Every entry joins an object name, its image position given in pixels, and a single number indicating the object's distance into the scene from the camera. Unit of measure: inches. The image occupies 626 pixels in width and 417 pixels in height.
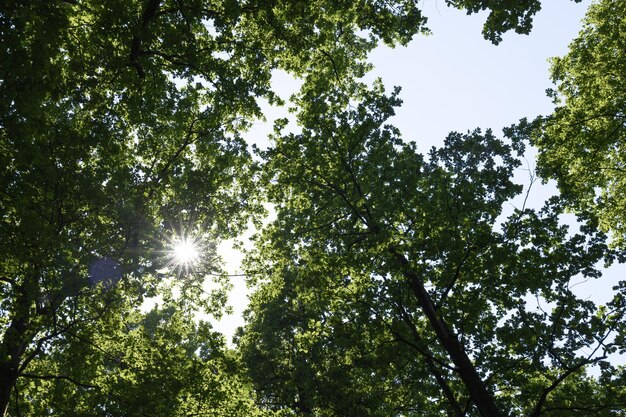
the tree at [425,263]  378.3
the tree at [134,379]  424.5
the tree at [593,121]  572.4
